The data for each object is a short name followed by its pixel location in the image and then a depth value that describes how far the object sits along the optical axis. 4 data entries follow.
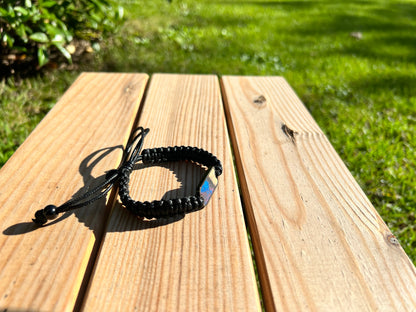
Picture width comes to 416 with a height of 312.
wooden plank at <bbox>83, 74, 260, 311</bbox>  0.20
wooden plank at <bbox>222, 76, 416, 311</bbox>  0.21
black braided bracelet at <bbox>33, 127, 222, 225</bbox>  0.25
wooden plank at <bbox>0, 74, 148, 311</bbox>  0.21
